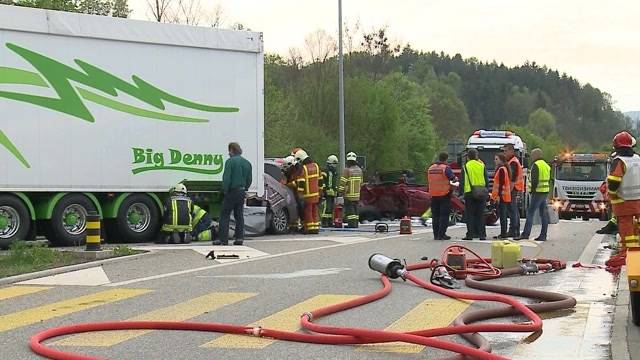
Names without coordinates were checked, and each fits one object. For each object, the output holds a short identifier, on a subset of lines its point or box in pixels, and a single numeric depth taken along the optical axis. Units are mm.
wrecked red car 25609
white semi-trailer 15305
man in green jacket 16438
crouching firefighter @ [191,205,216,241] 17609
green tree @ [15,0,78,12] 32544
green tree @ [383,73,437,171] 62350
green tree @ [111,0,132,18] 39219
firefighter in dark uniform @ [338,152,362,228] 22156
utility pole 31000
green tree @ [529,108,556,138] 121688
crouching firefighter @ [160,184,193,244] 17094
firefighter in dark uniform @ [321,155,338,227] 22406
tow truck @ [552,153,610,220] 32812
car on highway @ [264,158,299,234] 19719
